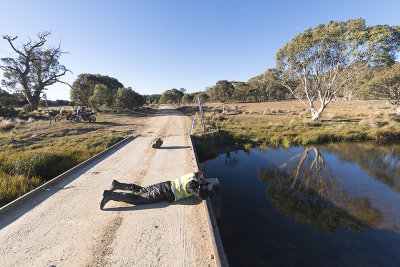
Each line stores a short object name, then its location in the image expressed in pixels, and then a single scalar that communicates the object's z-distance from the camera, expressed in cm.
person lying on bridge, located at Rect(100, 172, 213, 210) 395
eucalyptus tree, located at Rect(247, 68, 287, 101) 6098
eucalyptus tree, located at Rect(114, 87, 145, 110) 3089
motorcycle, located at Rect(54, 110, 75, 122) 1834
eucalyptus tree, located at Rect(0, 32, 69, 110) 2878
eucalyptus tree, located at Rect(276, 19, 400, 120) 1347
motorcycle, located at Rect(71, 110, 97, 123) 1820
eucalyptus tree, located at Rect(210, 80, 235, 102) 6075
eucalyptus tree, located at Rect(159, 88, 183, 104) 7604
